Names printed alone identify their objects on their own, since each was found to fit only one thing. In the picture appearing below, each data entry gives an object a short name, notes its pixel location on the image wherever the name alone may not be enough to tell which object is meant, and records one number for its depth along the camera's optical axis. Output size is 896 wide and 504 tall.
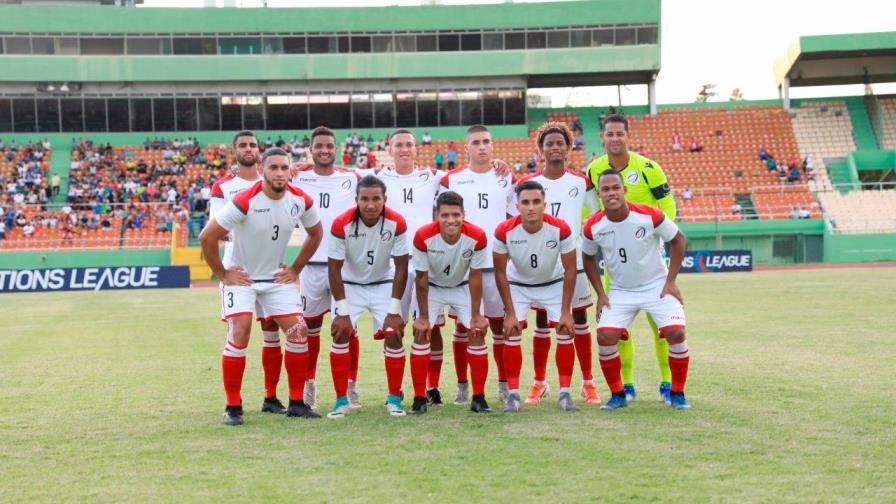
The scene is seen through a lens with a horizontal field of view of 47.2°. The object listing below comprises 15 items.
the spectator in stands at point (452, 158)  49.17
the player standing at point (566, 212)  9.13
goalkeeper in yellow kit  9.20
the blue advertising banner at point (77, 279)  34.47
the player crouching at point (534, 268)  8.55
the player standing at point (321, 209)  9.20
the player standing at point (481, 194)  9.25
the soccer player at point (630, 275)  8.49
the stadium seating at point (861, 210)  43.25
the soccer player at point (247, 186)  8.91
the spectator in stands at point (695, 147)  50.62
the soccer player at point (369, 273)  8.48
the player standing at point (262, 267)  8.25
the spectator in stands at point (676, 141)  50.94
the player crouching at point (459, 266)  8.54
